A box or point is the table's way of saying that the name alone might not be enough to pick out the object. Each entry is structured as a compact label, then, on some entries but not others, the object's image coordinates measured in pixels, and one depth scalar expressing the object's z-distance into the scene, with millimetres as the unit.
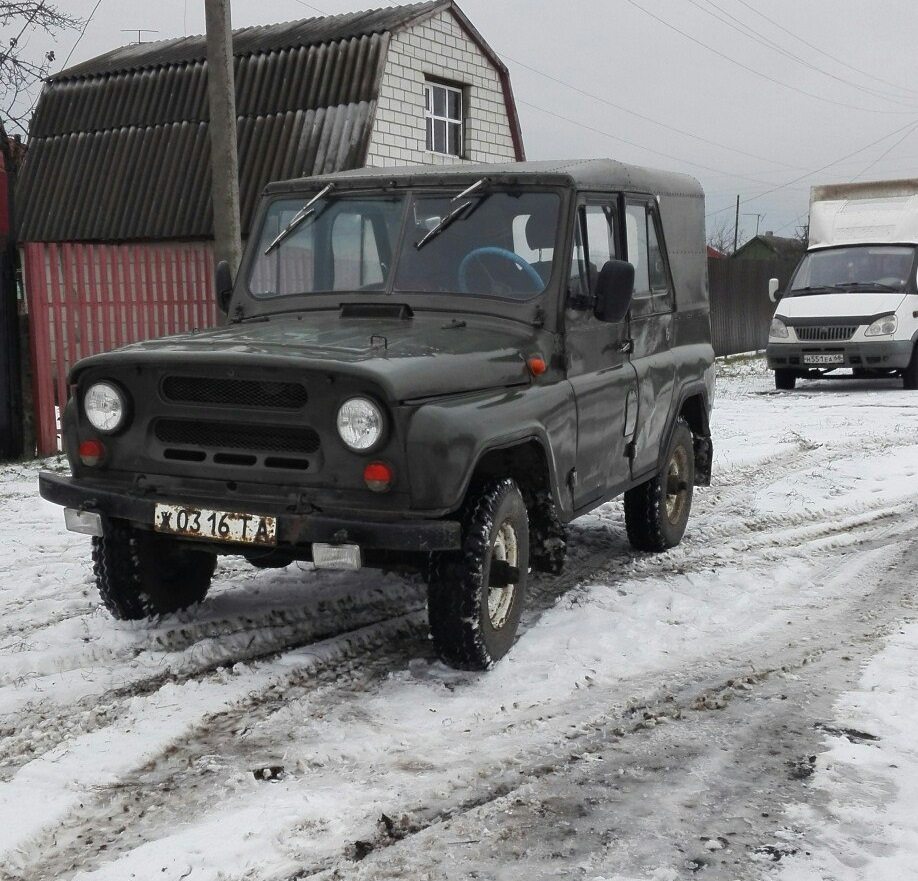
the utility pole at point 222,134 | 11594
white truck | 16938
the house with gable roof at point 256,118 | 19000
